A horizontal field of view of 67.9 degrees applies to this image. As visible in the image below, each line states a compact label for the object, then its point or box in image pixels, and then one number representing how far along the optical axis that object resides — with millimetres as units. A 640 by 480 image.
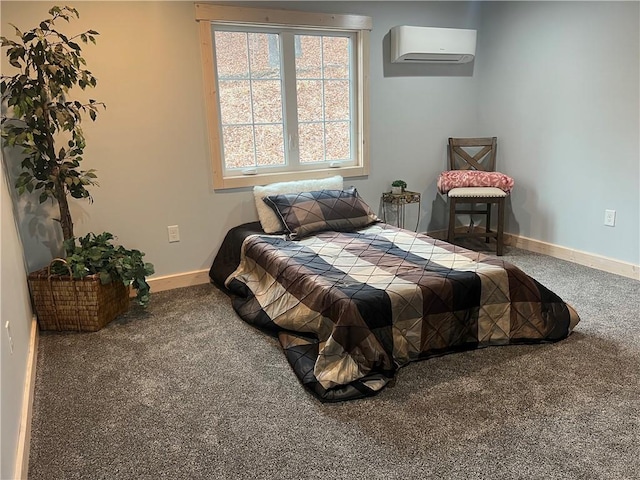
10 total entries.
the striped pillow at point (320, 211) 3371
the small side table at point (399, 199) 4055
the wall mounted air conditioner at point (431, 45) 3885
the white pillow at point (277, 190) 3484
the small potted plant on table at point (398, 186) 4105
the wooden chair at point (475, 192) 3955
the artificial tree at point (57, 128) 2633
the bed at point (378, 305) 2172
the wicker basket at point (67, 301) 2812
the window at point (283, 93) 3484
